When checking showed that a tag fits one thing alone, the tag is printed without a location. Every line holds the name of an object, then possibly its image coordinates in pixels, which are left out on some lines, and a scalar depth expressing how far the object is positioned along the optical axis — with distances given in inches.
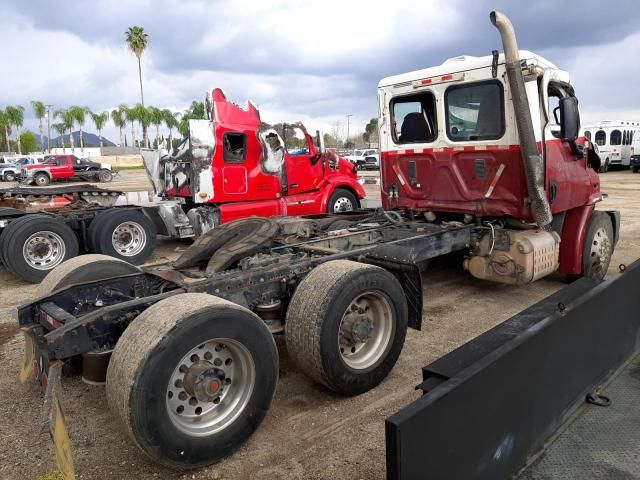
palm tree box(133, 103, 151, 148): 3051.2
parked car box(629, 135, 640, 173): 1048.2
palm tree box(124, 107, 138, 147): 3085.6
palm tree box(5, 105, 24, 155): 3196.4
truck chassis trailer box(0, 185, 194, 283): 295.6
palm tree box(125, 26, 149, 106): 2746.1
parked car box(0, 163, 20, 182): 1412.4
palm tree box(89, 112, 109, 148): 3622.0
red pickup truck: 1152.8
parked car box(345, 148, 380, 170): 1523.1
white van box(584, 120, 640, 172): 1107.9
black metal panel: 73.7
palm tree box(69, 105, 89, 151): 3496.6
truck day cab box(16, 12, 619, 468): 111.1
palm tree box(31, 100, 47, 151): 3526.3
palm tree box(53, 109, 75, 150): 3481.8
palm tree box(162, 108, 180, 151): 3312.0
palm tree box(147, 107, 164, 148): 3164.4
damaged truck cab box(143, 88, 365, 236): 361.7
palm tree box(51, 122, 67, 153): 3565.5
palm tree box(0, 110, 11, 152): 3105.3
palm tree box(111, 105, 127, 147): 3326.0
